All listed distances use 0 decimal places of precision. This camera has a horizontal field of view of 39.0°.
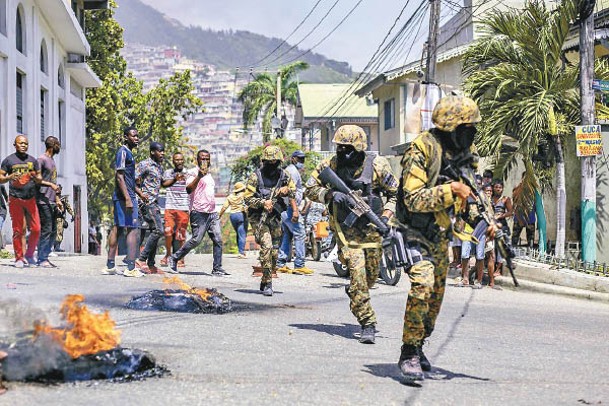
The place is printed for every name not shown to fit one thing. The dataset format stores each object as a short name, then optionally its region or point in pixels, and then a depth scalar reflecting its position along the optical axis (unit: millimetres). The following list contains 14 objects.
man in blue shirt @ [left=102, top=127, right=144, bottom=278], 11094
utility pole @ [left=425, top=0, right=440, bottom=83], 19719
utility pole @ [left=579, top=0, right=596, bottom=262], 14062
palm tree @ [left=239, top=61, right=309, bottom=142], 57625
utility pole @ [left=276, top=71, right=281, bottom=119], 51062
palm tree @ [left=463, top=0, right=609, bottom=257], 15188
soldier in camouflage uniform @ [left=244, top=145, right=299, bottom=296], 10102
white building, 19484
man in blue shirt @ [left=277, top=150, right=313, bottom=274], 14234
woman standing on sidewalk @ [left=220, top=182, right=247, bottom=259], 14438
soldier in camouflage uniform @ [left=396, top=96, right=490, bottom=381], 5535
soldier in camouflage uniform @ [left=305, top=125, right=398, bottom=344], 7035
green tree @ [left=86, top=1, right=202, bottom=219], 39219
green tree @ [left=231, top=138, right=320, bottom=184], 41844
